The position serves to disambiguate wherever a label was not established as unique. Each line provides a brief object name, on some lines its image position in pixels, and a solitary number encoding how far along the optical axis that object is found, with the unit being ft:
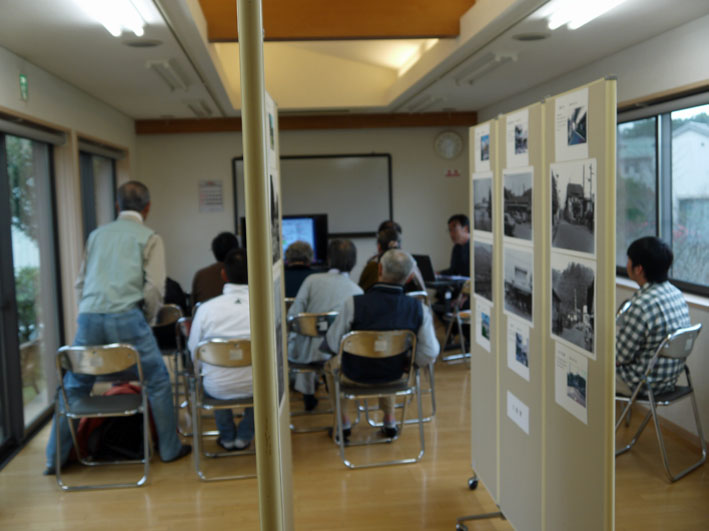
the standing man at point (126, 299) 12.61
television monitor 26.21
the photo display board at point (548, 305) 6.49
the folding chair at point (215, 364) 11.70
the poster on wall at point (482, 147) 9.54
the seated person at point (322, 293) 14.70
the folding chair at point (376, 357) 12.21
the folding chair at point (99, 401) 11.78
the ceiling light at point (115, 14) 10.66
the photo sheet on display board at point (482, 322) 9.87
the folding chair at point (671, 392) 11.30
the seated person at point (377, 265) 17.54
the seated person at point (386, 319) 12.69
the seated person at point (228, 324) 12.34
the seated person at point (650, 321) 11.73
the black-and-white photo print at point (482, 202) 9.55
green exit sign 14.21
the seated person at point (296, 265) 17.11
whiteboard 27.94
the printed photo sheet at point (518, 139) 8.11
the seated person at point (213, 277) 16.14
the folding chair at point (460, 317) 19.06
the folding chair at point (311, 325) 13.94
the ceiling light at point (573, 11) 11.68
